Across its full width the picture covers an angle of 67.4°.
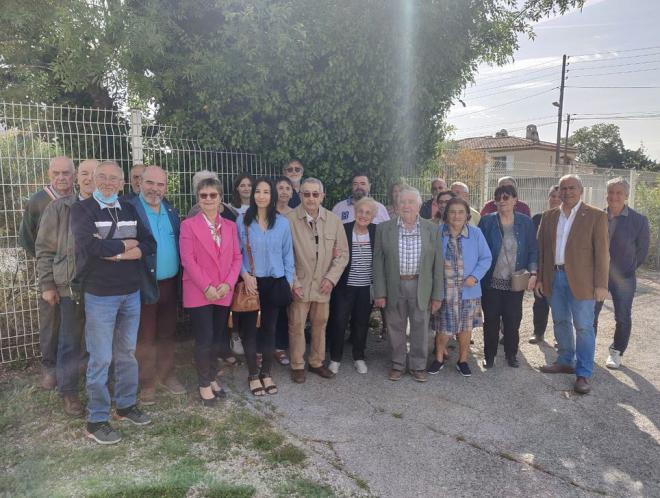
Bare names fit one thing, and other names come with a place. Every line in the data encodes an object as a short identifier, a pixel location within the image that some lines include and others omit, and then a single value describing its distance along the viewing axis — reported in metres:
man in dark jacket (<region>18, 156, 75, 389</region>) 4.14
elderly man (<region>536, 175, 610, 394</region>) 4.68
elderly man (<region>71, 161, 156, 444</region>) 3.46
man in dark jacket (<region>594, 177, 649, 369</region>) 5.41
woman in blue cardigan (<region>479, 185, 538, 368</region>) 5.12
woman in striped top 4.96
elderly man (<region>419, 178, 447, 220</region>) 6.33
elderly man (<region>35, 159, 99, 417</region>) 3.88
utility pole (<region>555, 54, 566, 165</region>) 34.00
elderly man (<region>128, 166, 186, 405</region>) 4.06
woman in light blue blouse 4.38
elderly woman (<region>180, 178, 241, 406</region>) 4.05
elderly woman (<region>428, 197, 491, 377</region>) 4.89
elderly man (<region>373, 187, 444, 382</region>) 4.80
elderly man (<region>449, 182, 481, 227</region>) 6.18
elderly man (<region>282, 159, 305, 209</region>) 5.76
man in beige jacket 4.68
